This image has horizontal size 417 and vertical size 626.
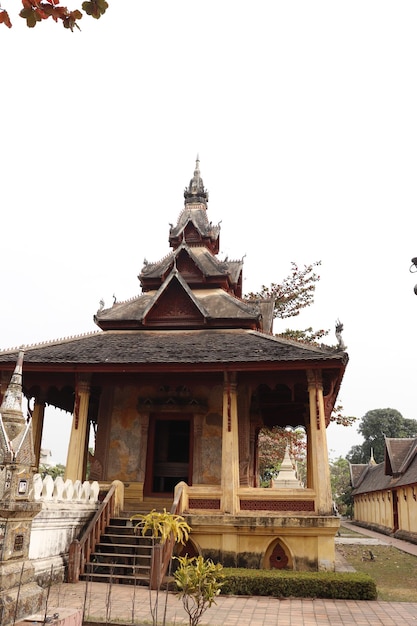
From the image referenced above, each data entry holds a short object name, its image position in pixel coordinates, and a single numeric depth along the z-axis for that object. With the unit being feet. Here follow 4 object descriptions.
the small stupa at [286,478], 59.00
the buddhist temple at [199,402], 42.63
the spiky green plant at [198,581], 22.44
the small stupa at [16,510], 19.47
